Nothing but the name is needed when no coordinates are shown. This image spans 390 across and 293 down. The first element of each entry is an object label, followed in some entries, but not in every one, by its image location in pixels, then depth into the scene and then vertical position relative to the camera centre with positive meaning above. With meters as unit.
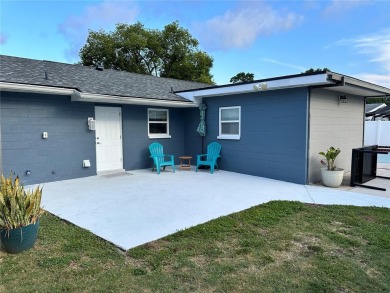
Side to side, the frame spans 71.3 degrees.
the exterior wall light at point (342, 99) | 7.69 +0.85
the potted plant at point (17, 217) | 3.00 -0.99
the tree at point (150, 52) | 26.30 +7.74
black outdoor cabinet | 6.50 -0.92
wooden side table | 9.17 -1.25
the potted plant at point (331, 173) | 6.40 -1.03
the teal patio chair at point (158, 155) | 8.36 -0.83
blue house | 6.51 +0.26
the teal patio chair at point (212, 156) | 8.47 -0.86
